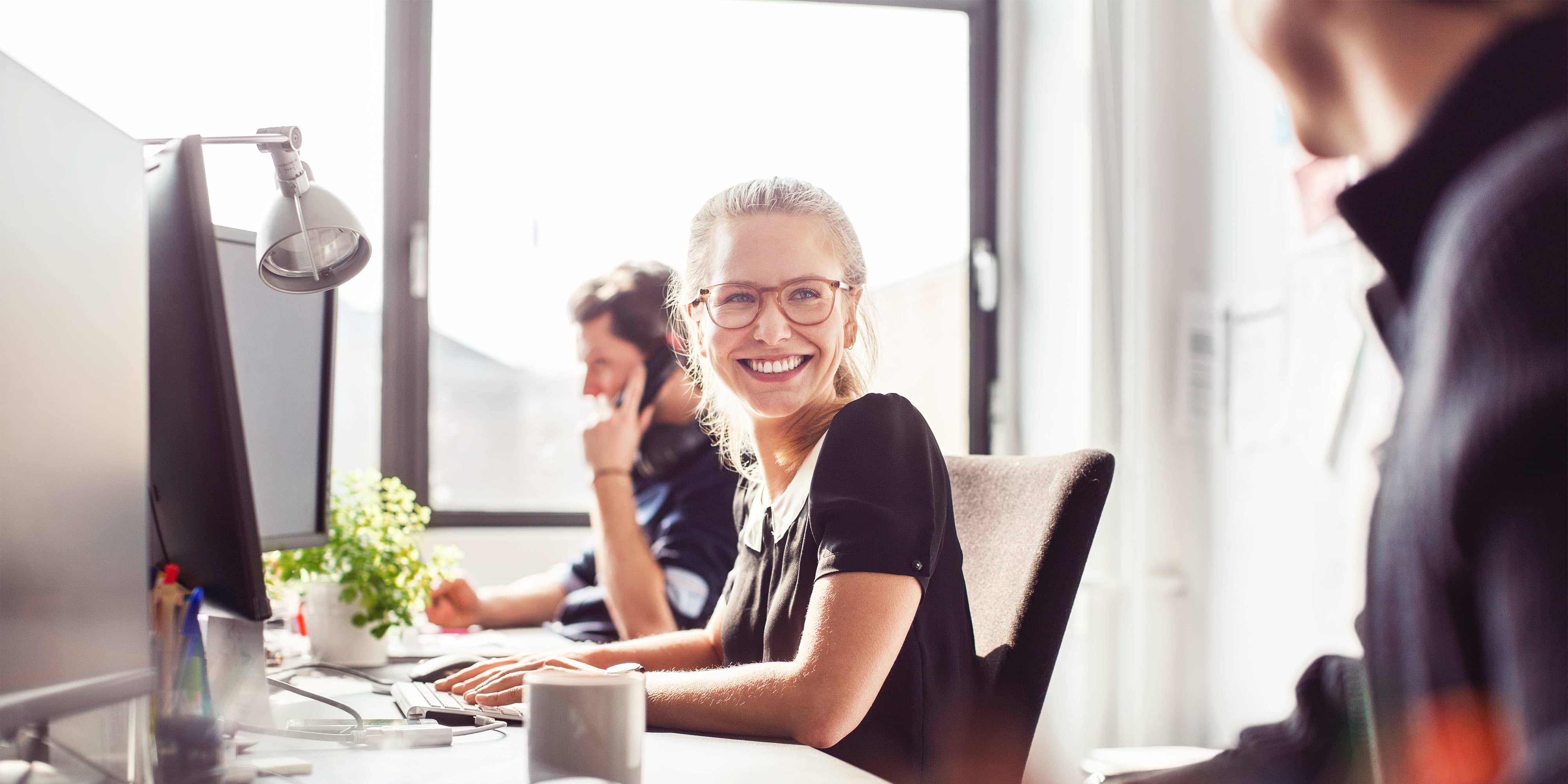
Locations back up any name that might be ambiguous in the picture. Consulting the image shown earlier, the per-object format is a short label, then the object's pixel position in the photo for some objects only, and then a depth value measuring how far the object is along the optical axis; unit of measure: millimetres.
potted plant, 1422
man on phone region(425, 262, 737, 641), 1832
